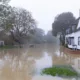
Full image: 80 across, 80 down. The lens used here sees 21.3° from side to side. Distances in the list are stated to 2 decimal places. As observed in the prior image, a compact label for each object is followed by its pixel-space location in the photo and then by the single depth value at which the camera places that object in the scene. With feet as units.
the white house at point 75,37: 88.37
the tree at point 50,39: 211.00
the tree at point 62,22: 147.23
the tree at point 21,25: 141.42
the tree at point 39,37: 180.34
